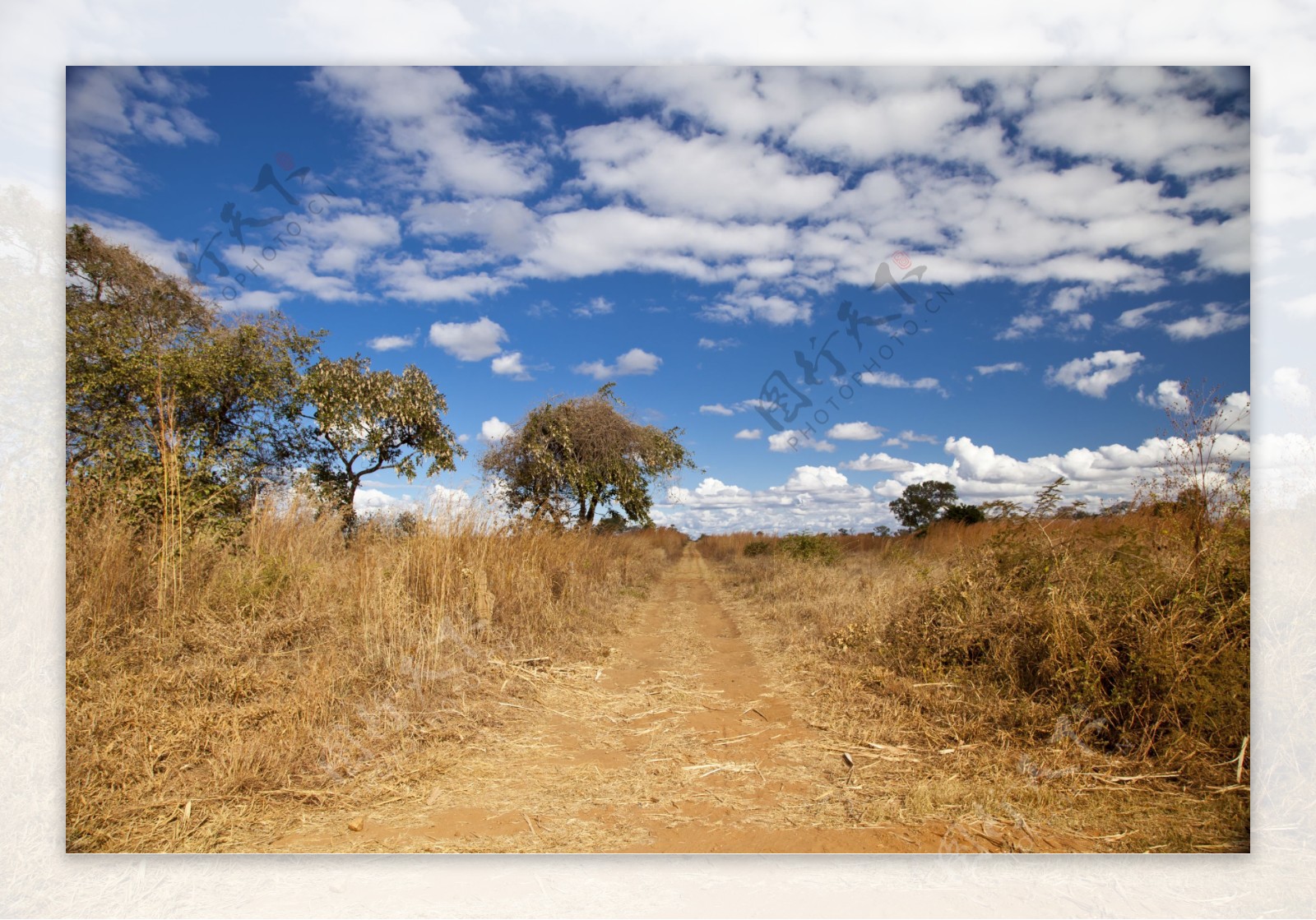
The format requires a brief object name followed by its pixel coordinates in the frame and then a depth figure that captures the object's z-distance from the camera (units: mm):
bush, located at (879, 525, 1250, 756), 3635
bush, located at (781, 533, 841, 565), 15500
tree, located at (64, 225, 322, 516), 6727
